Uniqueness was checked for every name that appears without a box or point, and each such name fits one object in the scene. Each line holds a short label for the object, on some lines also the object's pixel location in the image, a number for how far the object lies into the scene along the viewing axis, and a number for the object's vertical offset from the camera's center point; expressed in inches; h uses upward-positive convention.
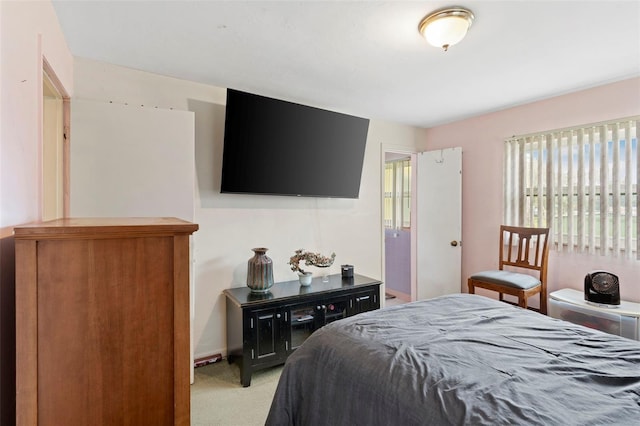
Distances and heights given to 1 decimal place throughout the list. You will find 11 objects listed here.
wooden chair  120.8 -21.7
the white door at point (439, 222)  158.4 -4.7
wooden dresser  34.2 -12.8
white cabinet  97.4 -32.5
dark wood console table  100.6 -34.9
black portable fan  103.0 -24.5
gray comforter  40.8 -24.1
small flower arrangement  121.0 -17.9
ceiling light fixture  70.8 +42.7
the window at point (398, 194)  196.1 +12.2
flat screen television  108.7 +24.3
